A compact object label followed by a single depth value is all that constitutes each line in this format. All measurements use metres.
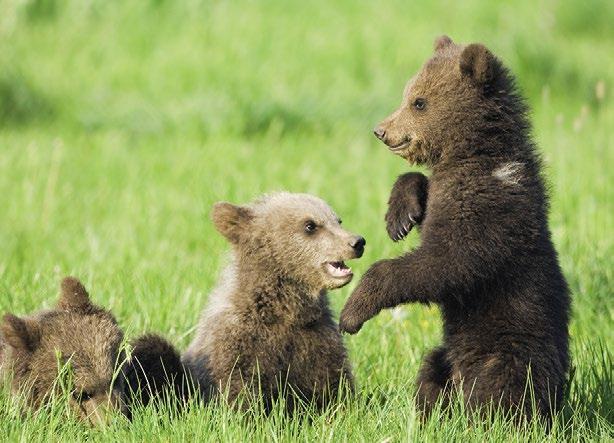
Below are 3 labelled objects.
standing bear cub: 10.47
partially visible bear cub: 10.88
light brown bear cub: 11.48
